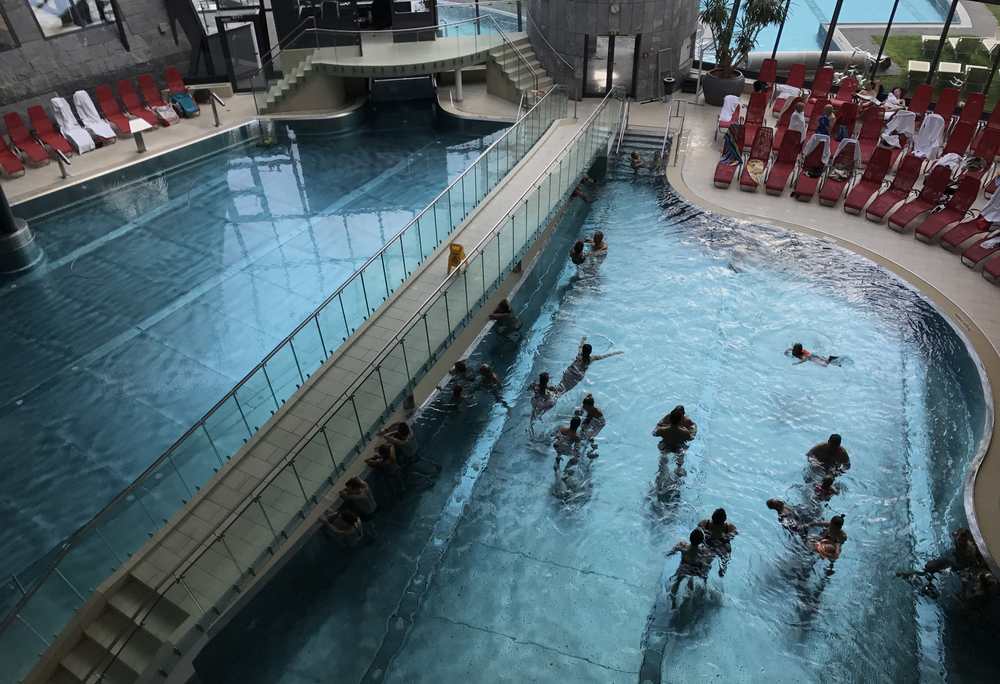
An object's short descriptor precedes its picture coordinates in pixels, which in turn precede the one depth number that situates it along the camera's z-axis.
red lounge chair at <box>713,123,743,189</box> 14.84
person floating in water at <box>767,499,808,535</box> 8.25
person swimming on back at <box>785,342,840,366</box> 10.52
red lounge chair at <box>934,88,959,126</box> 16.12
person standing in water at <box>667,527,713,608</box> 7.58
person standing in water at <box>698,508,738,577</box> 7.69
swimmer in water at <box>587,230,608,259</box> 13.02
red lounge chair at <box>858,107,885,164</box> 15.50
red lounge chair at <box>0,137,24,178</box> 15.66
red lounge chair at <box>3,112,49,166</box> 16.20
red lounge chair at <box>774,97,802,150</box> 15.94
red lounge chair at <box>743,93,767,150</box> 16.69
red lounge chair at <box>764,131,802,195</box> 14.60
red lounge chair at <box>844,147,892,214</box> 13.75
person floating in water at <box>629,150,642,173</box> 15.89
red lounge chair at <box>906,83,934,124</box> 16.39
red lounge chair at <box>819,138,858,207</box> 14.05
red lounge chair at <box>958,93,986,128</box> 15.65
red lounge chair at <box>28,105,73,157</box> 16.58
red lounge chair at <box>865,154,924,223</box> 13.43
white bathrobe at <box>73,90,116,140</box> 17.36
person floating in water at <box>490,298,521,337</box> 11.50
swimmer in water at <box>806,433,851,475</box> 8.54
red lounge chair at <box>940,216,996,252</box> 12.12
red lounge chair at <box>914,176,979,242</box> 12.52
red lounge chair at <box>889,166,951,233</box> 13.02
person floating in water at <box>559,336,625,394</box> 10.50
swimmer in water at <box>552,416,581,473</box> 9.38
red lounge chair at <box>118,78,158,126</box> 18.28
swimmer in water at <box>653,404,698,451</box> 8.87
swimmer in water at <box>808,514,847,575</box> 7.56
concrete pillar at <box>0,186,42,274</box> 12.88
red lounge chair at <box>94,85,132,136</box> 17.86
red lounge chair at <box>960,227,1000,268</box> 11.62
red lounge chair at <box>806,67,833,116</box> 17.69
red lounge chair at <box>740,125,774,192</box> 15.30
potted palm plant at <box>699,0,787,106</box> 17.72
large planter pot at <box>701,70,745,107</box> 18.62
